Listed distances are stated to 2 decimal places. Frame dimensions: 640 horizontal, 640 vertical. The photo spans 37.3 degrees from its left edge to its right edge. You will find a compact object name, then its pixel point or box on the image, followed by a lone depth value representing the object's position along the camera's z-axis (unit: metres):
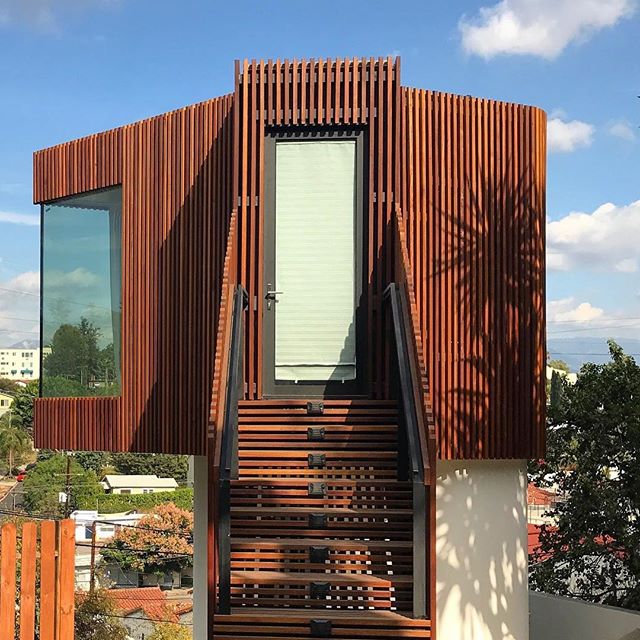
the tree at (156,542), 48.19
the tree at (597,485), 9.71
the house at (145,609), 41.09
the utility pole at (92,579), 29.84
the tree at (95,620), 29.48
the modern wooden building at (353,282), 7.89
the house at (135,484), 64.62
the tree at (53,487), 55.94
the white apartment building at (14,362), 182.46
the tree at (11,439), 67.94
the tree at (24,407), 67.50
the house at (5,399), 98.09
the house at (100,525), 51.94
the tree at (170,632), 37.28
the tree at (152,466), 71.06
